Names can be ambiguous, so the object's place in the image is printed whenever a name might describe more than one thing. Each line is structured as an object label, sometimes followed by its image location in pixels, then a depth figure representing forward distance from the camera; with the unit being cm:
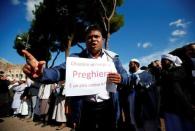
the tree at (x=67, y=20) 777
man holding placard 91
